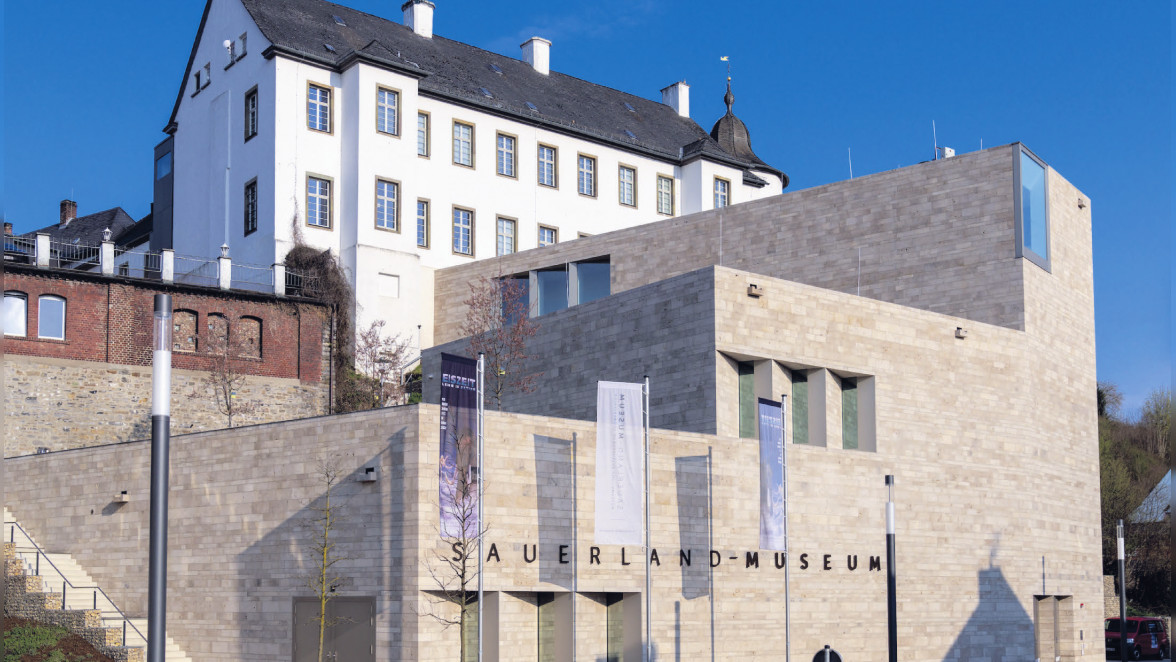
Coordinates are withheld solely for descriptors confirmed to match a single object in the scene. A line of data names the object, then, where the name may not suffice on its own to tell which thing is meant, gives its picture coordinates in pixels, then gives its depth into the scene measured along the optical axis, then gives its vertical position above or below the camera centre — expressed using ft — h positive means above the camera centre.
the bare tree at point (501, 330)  119.34 +13.73
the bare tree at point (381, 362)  147.02 +12.87
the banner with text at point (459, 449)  75.97 +1.41
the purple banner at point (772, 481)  91.71 -0.59
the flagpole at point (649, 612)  82.38 -8.82
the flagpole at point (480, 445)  74.56 +1.66
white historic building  155.33 +41.58
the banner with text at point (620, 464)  81.05 +0.57
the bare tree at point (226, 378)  137.80 +10.17
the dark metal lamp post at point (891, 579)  80.53 -6.62
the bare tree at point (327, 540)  78.07 -3.97
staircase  81.30 -8.29
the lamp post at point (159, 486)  37.52 -0.35
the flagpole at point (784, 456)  91.15 +1.20
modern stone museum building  79.87 +0.39
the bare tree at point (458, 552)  75.87 -4.57
